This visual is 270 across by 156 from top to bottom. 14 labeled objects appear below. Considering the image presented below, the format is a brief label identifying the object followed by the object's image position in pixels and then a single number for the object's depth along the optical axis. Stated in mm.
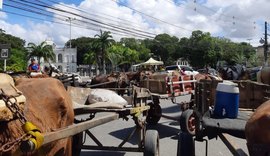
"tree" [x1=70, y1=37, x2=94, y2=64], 63912
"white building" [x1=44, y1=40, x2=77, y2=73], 59852
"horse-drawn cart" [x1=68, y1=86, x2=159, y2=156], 3123
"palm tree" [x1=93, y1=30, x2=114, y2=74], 41377
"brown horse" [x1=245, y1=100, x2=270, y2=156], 1692
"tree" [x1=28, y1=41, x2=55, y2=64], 43352
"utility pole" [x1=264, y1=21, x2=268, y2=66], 30800
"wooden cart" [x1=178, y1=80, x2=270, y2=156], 2596
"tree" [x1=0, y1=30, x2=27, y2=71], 38285
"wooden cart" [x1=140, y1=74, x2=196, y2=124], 6247
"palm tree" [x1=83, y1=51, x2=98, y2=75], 45485
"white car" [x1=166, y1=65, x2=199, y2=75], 21146
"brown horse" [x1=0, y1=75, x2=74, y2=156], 1711
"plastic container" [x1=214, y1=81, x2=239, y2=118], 2897
